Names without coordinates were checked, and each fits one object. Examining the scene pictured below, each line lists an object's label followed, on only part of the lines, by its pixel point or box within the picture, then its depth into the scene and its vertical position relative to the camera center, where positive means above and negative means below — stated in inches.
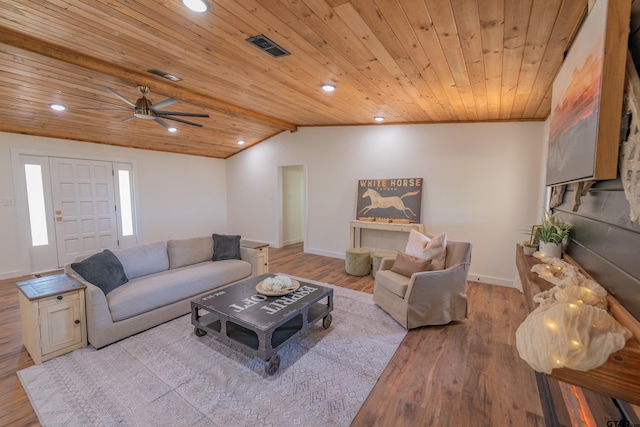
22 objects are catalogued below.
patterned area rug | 68.2 -55.1
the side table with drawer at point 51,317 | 86.1 -40.5
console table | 174.2 -24.3
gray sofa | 95.0 -38.1
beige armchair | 107.3 -41.4
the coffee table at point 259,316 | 82.8 -40.4
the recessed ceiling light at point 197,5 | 67.3 +47.1
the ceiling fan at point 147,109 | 112.0 +35.3
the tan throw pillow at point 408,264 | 115.5 -31.9
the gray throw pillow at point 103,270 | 99.7 -29.4
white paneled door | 185.0 -9.3
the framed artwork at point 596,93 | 39.7 +16.1
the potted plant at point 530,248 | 81.7 -17.5
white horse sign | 182.2 -4.9
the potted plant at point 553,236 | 72.2 -12.5
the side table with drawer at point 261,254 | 153.1 -34.8
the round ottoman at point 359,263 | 175.9 -46.0
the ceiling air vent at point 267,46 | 83.8 +46.9
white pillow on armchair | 117.5 -25.8
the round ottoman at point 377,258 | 162.7 -40.1
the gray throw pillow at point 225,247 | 149.3 -30.2
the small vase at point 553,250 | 72.0 -15.8
